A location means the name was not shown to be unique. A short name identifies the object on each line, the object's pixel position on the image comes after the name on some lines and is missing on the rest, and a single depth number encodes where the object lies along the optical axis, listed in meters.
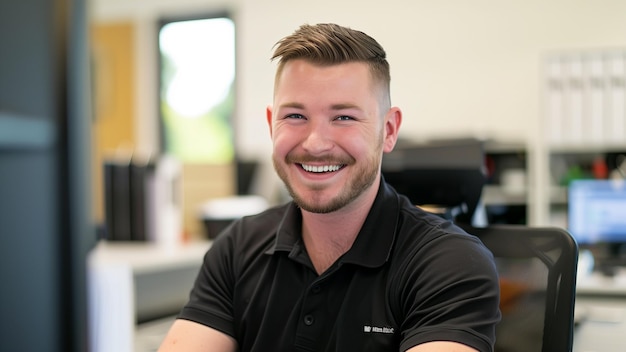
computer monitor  2.92
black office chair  1.07
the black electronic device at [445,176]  1.27
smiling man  0.91
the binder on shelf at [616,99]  3.16
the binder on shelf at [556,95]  3.26
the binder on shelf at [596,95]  3.18
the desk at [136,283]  1.96
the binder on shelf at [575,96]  3.21
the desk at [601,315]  1.21
